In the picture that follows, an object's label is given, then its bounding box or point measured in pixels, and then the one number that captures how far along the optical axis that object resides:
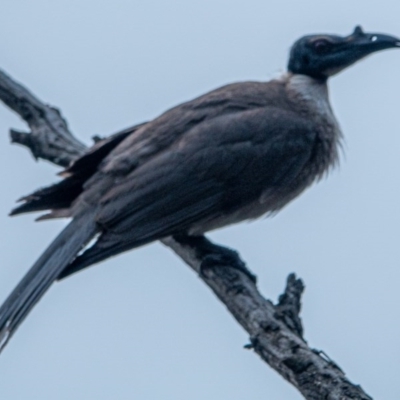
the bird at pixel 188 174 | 11.92
